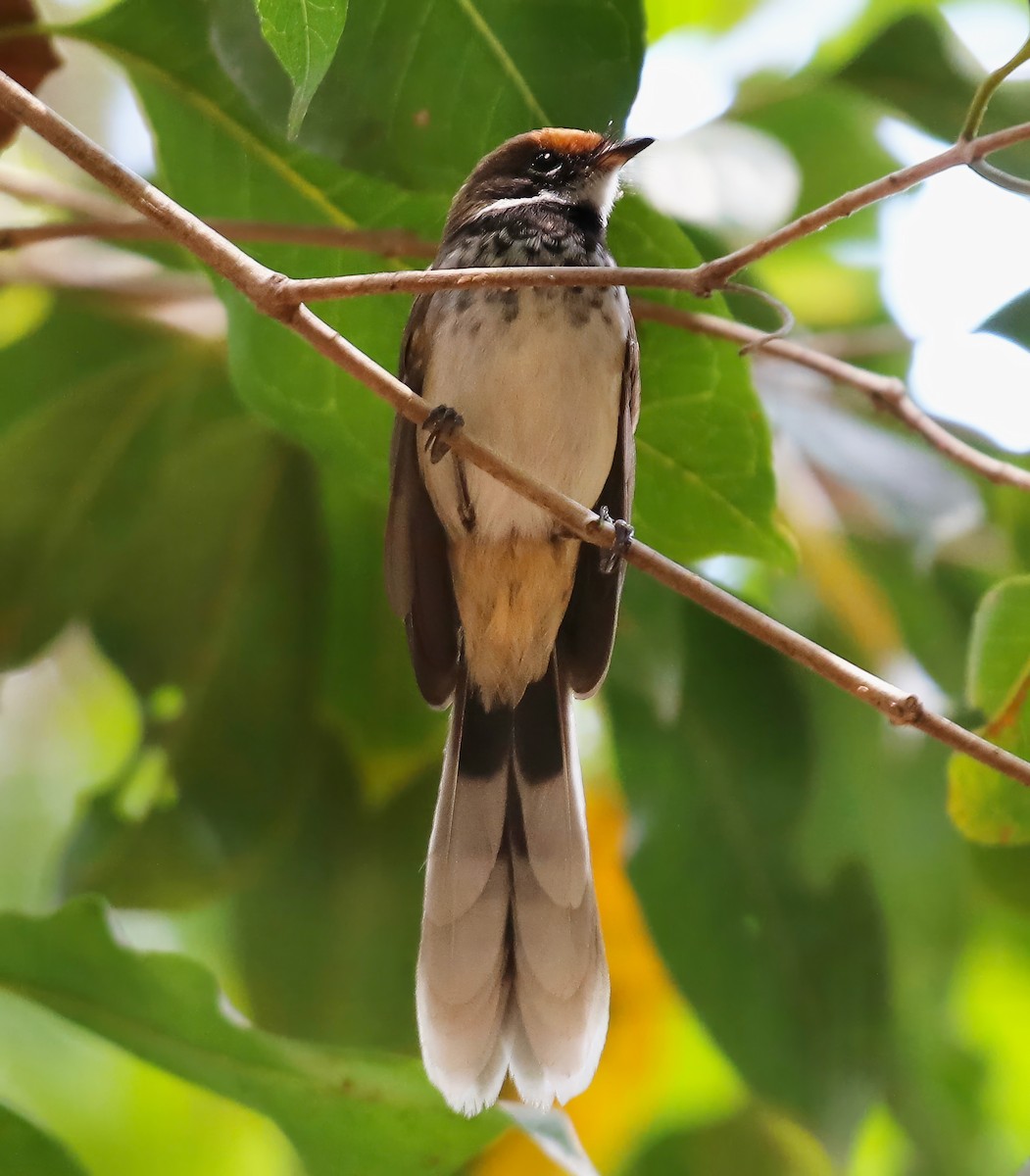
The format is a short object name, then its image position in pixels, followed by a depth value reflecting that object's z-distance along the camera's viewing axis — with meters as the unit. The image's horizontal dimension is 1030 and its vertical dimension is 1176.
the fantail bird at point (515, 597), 4.67
